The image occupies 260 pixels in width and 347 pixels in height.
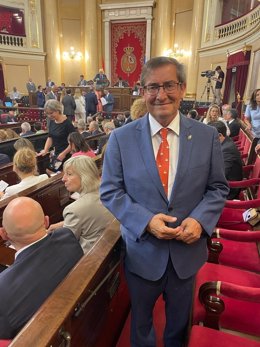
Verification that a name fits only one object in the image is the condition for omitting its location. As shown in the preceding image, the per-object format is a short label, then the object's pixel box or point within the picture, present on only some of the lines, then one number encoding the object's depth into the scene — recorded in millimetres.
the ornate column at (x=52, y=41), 12258
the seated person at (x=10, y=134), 4432
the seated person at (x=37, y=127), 6186
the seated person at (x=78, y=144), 2953
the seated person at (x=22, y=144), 3081
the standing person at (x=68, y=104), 7785
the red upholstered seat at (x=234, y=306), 1238
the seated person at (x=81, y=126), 5046
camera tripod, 10064
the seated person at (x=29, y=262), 968
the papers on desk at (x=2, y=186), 2637
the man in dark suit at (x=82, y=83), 11094
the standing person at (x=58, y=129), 3418
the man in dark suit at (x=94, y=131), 4871
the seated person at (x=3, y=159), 3541
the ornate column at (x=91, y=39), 12719
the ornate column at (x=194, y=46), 10812
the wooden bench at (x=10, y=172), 3295
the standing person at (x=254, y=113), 3933
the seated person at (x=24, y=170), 2393
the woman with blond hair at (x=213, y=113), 3859
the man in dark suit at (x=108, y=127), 4542
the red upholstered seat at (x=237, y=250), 1653
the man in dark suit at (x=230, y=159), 2723
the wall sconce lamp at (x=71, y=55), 13352
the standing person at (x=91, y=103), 8461
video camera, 8532
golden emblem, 13570
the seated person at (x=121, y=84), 11183
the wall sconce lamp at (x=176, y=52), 12156
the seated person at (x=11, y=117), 8330
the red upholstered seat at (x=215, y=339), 1108
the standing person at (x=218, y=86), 8903
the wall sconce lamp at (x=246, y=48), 8009
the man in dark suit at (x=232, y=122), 4676
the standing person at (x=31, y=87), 11219
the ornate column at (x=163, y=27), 11914
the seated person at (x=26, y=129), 5137
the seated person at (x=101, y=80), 10750
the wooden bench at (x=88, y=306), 812
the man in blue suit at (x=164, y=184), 1051
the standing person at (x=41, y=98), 10273
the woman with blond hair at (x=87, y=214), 1693
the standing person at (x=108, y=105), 9062
